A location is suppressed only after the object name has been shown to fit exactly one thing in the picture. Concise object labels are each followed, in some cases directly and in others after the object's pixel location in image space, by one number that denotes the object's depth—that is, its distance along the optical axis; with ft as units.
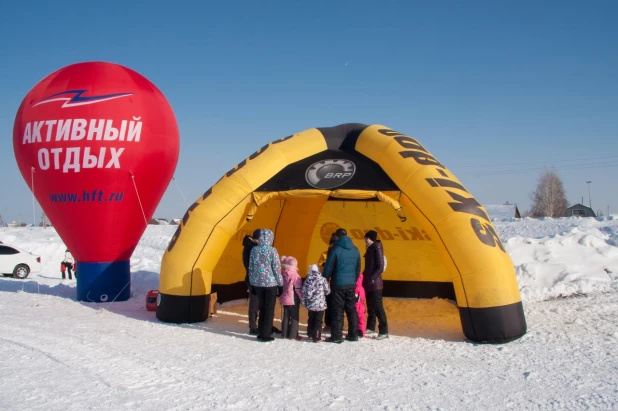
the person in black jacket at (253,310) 24.03
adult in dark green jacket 22.04
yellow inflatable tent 21.91
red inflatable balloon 32.37
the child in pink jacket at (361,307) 23.67
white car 60.34
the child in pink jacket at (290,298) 22.67
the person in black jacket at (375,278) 23.06
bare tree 162.62
